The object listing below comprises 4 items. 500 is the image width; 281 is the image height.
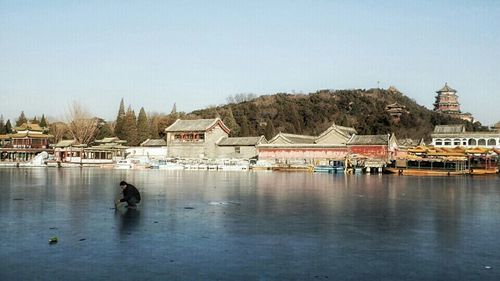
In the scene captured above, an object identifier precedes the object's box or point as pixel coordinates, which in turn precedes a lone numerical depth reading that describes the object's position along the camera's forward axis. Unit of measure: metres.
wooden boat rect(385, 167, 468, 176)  55.28
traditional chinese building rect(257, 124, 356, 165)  68.50
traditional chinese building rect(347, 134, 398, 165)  64.06
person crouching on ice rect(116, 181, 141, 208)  19.74
